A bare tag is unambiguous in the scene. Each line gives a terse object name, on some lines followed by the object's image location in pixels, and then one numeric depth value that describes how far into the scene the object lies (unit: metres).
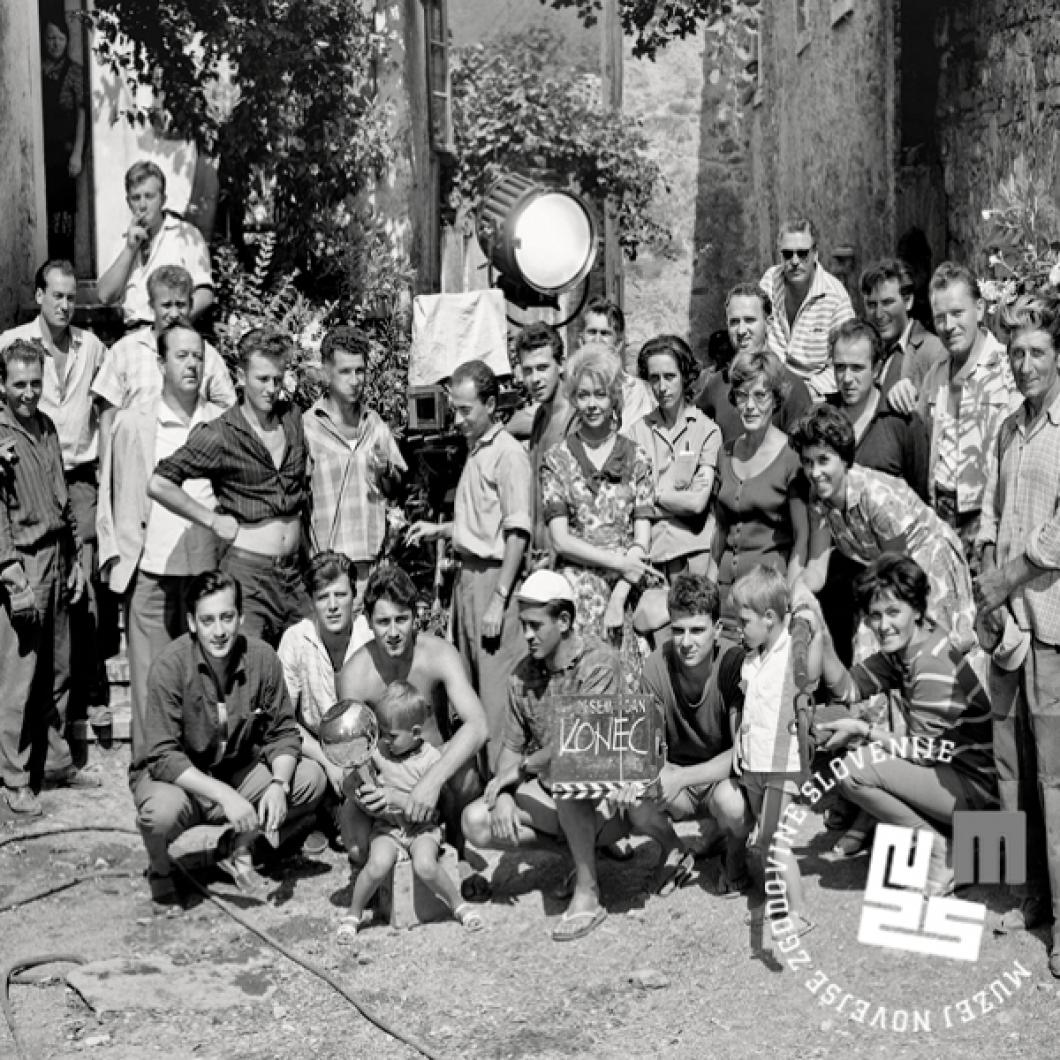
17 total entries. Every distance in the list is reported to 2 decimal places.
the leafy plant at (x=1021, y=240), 7.15
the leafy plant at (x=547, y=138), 16.02
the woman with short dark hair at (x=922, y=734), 5.43
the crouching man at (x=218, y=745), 5.94
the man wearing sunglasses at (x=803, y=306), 7.75
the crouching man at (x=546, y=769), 5.68
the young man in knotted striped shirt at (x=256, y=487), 6.68
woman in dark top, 6.28
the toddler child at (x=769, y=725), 5.49
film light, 8.35
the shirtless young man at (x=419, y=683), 5.84
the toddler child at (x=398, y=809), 5.71
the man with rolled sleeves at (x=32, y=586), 6.93
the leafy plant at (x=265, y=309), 9.09
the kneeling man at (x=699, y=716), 5.63
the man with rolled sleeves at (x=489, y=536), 6.45
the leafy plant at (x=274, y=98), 10.03
